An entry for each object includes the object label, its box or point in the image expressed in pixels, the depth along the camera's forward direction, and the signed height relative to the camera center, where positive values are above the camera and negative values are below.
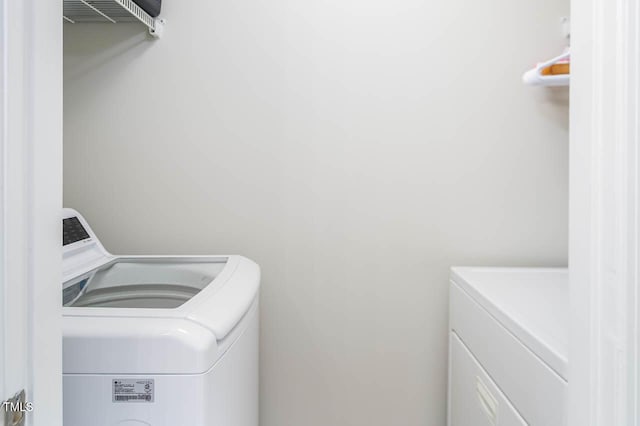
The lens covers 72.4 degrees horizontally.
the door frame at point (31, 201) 0.43 +0.01
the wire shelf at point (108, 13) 1.29 +0.61
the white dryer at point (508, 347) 0.79 -0.30
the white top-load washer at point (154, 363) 0.71 -0.26
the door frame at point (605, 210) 0.47 +0.00
